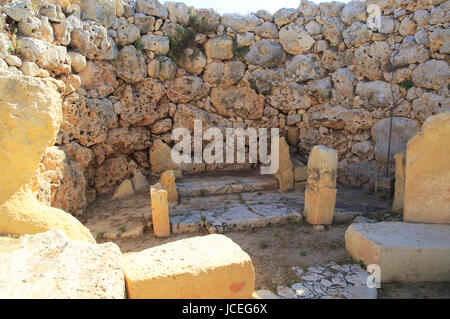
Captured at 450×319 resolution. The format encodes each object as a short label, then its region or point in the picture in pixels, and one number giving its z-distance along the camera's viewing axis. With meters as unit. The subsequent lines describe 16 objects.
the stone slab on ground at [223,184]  6.50
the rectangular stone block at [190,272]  2.06
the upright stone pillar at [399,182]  5.17
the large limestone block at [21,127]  2.30
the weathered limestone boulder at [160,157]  7.29
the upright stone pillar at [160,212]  4.81
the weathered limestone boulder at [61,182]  4.71
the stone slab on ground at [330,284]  3.16
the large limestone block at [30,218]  2.23
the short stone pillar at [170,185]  5.95
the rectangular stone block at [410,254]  3.20
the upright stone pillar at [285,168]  6.75
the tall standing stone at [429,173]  3.76
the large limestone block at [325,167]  4.87
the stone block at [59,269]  1.66
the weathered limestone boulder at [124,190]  6.48
